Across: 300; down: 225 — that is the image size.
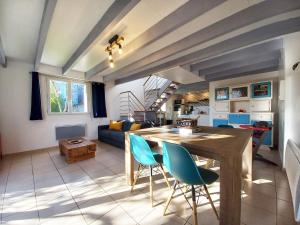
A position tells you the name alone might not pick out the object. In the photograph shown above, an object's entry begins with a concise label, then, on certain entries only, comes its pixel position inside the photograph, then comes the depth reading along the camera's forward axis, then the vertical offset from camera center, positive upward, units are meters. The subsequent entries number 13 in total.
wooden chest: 3.31 -0.95
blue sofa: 4.41 -0.84
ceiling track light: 2.66 +1.21
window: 4.79 +0.44
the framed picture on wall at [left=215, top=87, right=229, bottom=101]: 5.32 +0.50
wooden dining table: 1.11 -0.37
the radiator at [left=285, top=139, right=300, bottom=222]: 1.48 -0.81
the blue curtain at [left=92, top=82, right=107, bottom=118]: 5.57 +0.35
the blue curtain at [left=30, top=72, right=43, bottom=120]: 4.22 +0.34
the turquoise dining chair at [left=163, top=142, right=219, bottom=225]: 1.26 -0.53
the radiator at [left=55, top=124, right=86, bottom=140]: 4.77 -0.72
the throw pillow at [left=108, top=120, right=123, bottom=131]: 5.21 -0.58
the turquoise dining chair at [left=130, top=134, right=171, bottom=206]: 1.74 -0.54
